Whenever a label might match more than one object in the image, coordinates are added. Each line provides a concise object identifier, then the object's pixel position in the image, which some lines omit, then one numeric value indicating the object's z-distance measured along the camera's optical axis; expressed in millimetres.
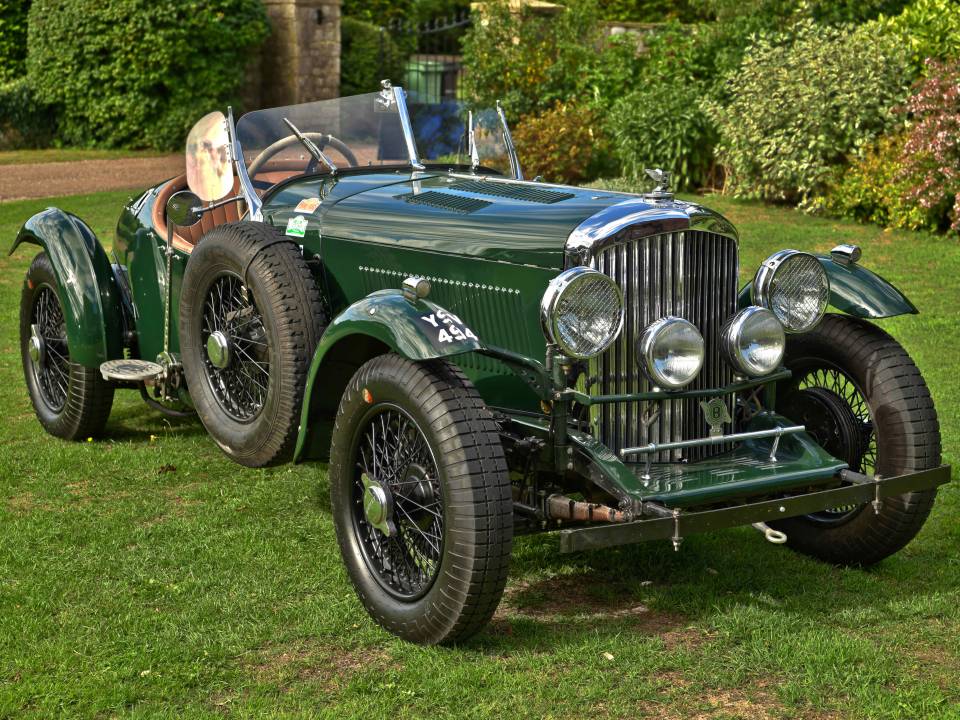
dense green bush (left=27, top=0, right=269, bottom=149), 19156
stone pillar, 21203
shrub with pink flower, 11547
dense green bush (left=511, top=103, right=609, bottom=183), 15109
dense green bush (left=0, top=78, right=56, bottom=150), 19359
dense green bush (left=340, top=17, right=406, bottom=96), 22578
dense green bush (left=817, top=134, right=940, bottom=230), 12203
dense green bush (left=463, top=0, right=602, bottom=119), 17016
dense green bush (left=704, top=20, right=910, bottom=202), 13062
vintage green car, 3912
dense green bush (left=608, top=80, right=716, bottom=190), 14828
